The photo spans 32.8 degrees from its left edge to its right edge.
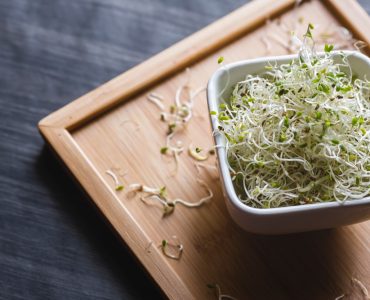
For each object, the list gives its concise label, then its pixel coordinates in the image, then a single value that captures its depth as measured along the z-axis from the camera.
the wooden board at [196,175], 1.16
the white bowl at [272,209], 1.00
